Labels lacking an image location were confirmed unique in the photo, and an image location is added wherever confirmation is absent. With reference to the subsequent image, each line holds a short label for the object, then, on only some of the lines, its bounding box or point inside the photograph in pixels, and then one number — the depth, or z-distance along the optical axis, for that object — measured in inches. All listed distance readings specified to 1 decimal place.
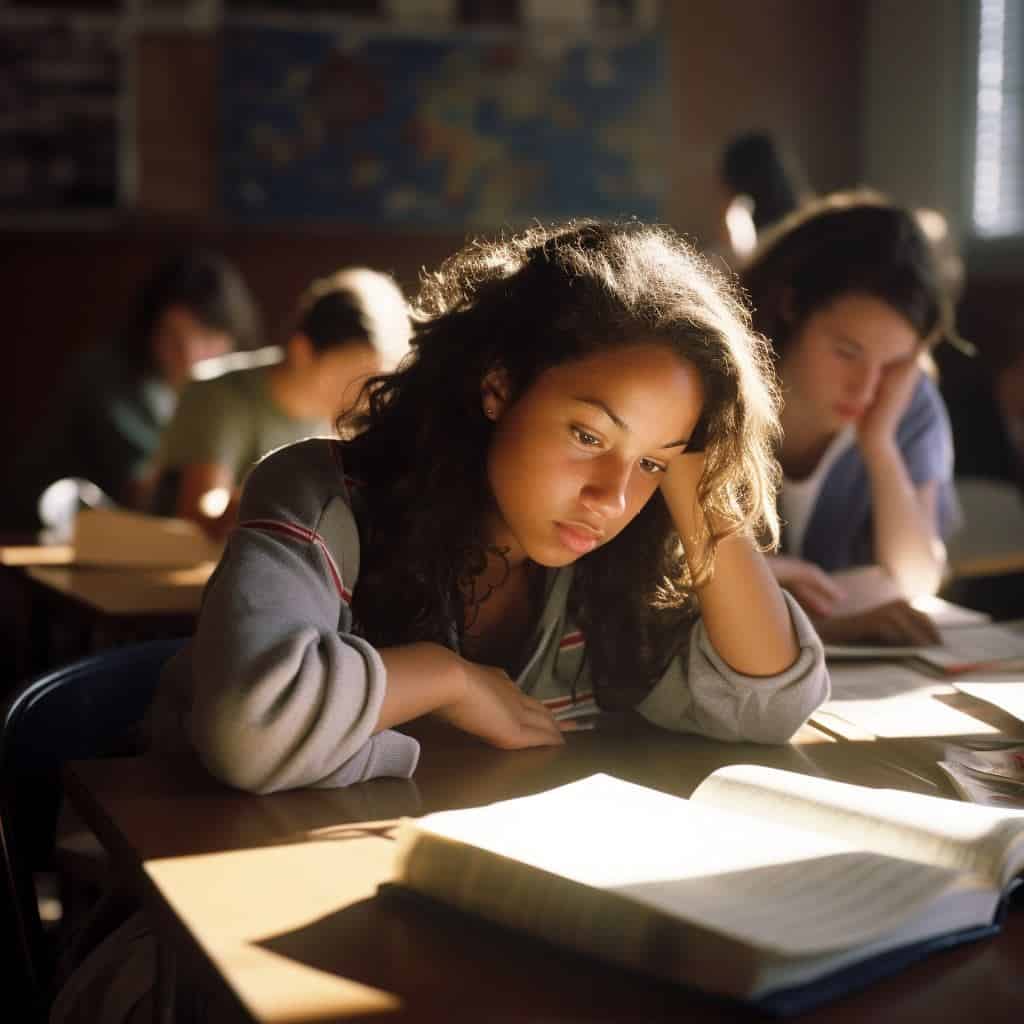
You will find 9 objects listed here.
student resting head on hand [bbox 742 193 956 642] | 83.4
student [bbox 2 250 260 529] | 164.6
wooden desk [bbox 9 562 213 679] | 83.0
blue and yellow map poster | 184.7
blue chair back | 43.3
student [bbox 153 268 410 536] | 116.6
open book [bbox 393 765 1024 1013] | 27.3
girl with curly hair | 45.9
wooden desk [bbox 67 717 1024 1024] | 27.3
